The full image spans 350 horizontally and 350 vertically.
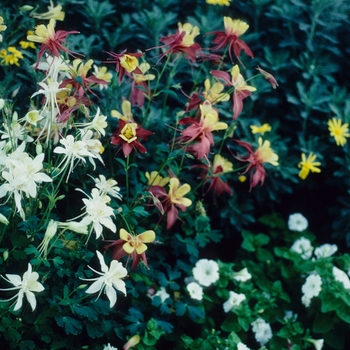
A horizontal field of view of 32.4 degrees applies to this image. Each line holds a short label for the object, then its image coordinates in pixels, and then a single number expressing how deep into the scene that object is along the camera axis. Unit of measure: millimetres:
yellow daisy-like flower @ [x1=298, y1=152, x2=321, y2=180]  2869
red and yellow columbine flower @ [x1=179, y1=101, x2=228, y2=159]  2121
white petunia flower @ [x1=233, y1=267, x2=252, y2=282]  2699
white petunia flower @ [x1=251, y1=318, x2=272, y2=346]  2629
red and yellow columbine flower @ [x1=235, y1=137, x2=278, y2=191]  2388
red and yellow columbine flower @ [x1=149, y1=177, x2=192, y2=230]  2314
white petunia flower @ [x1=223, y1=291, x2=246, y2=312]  2617
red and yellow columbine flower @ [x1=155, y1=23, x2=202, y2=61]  2258
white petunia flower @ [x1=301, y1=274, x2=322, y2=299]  2631
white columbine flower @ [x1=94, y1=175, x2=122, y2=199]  2094
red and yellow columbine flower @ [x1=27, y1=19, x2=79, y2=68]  2076
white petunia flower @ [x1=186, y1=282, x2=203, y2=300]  2525
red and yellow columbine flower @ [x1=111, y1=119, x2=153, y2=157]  2123
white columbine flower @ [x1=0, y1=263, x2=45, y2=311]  1805
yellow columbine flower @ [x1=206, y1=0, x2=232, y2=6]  2957
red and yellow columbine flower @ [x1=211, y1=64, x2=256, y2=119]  2248
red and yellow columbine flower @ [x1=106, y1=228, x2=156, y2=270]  2027
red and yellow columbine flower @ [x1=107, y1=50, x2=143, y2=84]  2091
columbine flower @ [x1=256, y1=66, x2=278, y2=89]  2260
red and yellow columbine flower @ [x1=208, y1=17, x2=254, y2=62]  2355
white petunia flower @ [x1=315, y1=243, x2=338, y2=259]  2858
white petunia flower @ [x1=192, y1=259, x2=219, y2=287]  2617
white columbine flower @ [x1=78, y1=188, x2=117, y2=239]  1883
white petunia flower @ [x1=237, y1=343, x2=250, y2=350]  2324
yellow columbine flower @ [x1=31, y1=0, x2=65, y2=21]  2484
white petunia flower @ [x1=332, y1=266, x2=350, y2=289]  2621
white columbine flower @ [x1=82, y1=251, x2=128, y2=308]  1889
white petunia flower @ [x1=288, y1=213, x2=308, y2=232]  3042
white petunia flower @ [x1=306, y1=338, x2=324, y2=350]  2533
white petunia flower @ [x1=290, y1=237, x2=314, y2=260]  2912
